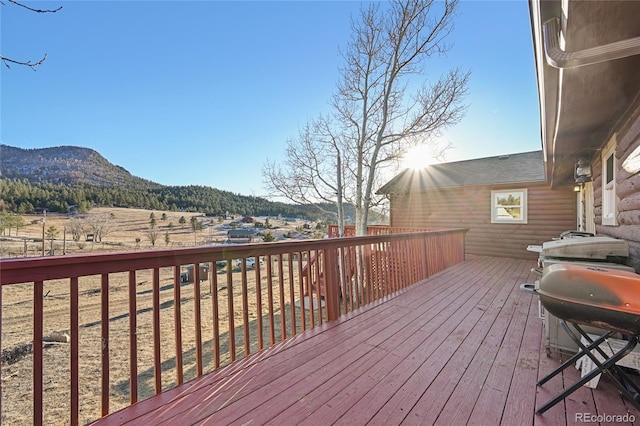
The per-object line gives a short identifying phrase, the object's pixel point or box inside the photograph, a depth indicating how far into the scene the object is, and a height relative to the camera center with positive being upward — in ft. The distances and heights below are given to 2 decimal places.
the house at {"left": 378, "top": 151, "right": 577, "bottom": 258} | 27.20 +1.11
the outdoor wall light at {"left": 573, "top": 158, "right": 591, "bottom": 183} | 15.19 +2.30
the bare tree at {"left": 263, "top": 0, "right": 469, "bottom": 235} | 27.55 +12.37
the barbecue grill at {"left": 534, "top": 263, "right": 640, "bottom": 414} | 4.26 -1.49
